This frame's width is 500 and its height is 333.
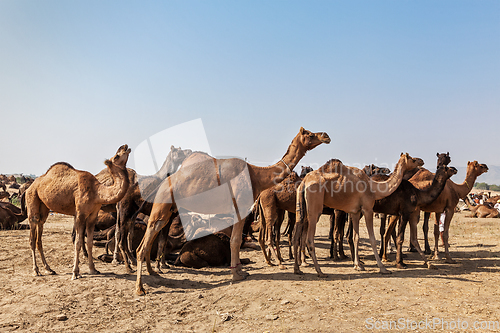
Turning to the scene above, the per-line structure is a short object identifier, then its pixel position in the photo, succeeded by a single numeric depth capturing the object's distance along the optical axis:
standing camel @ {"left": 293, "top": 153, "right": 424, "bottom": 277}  8.60
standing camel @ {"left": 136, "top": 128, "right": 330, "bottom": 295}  7.61
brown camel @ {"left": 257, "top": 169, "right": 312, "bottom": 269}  10.60
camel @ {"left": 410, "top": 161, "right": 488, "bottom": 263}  10.58
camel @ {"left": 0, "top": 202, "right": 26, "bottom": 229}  15.34
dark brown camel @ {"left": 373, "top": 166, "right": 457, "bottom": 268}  9.54
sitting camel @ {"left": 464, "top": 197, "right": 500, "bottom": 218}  25.02
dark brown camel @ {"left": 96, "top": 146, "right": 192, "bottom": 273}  9.05
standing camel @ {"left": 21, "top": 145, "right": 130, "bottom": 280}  7.64
